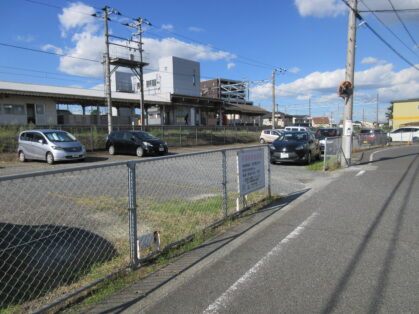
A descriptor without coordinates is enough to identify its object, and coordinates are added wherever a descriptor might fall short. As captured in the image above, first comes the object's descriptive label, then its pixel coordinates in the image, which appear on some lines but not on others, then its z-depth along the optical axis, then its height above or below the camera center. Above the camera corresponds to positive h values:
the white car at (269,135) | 30.05 -0.53
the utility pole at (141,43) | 25.44 +7.65
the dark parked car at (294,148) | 13.52 -0.84
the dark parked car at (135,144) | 17.75 -0.75
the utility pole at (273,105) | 37.29 +3.04
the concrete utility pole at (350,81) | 12.93 +1.99
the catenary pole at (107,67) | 21.58 +4.65
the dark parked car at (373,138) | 23.79 -0.82
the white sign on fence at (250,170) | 5.88 -0.83
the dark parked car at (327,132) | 22.64 -0.23
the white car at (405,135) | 30.00 -0.69
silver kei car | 14.43 -0.69
